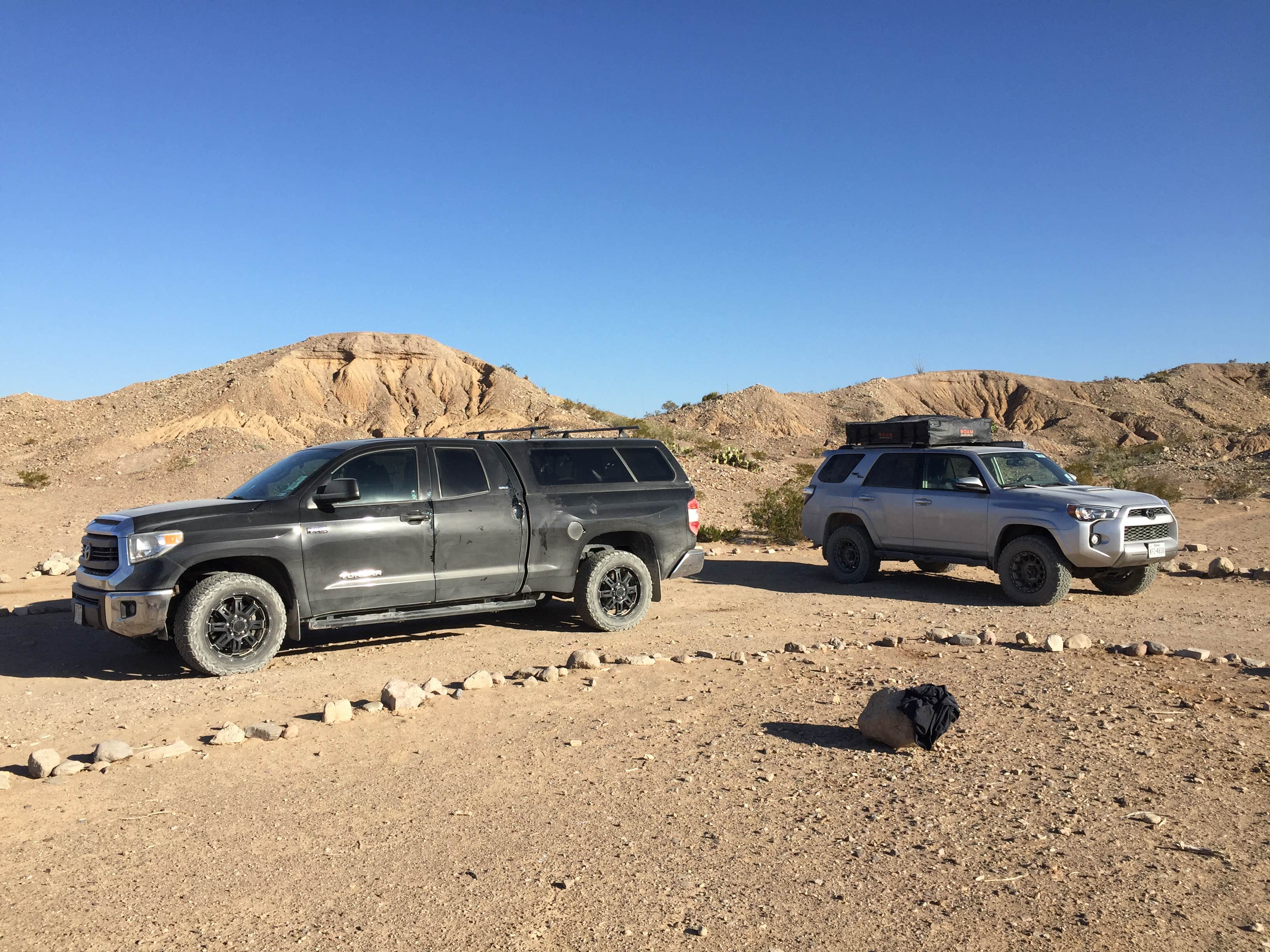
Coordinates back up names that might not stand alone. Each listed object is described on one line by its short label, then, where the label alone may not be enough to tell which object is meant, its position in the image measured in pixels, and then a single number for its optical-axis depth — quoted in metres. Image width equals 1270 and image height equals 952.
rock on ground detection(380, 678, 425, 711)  6.62
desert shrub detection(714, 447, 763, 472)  30.73
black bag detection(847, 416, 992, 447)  12.26
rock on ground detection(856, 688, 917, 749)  5.65
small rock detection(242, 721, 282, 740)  6.05
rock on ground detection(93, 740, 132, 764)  5.60
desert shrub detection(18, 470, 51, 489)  24.73
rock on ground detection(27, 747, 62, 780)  5.39
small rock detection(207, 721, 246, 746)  5.96
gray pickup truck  7.61
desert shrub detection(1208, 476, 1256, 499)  25.92
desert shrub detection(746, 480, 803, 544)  18.53
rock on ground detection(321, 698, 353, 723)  6.37
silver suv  10.55
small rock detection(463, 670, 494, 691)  7.21
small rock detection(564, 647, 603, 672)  7.87
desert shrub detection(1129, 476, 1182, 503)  24.64
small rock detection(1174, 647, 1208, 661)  7.95
